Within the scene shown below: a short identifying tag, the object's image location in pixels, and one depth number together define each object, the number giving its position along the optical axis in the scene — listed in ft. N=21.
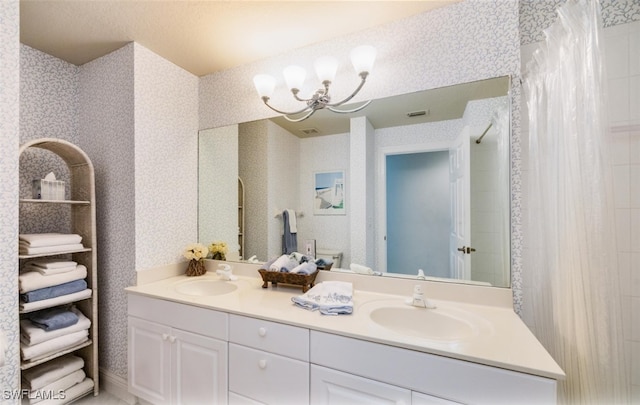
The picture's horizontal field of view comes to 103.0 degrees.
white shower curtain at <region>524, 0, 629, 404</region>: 2.91
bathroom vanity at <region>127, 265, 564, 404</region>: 2.81
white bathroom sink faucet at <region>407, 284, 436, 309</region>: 4.10
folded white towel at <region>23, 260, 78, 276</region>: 4.75
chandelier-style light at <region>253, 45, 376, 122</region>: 4.30
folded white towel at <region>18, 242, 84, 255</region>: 4.58
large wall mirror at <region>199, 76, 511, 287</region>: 4.34
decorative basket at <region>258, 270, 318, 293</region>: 4.85
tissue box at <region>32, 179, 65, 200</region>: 5.10
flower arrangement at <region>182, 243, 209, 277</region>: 6.03
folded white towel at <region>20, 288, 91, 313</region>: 4.45
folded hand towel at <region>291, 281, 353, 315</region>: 3.85
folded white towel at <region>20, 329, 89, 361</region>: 4.49
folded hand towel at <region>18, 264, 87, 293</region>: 4.44
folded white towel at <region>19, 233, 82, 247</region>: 4.59
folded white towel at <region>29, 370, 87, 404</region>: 4.75
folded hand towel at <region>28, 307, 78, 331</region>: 4.77
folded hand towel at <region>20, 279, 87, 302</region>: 4.53
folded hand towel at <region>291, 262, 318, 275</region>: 5.00
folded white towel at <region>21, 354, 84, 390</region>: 4.80
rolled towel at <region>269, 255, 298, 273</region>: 5.11
